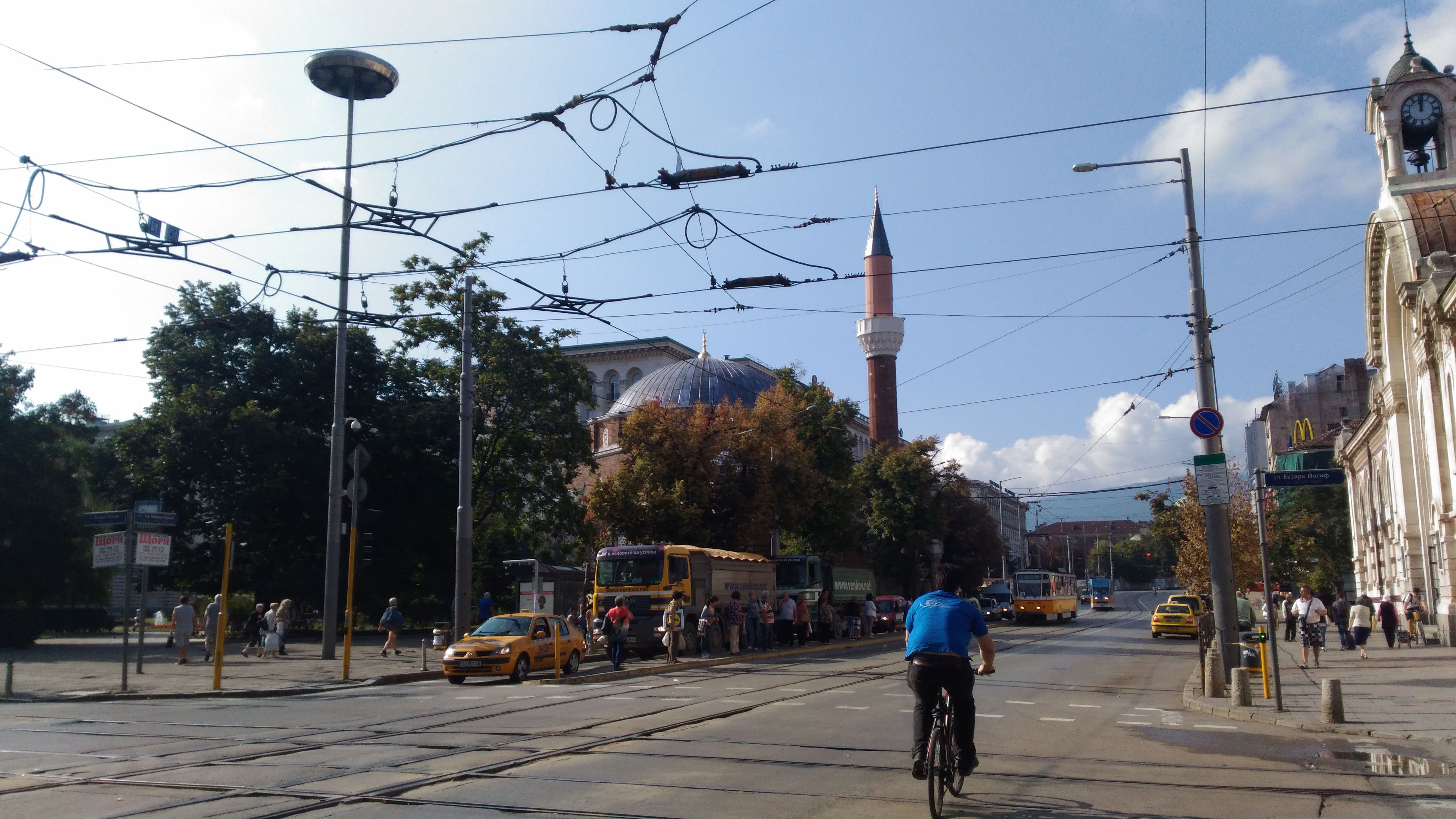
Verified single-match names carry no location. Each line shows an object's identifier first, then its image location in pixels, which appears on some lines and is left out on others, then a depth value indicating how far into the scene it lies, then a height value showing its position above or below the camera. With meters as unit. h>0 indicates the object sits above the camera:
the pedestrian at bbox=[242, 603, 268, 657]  27.42 -1.41
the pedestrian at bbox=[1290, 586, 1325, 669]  22.30 -1.37
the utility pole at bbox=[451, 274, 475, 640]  24.28 +1.89
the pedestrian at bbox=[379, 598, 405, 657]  26.55 -1.34
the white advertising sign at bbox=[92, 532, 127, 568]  18.66 +0.40
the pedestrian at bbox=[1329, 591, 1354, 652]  28.14 -1.64
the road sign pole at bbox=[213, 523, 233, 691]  17.97 -1.02
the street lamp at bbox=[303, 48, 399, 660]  22.22 +9.35
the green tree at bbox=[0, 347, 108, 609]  33.16 +2.18
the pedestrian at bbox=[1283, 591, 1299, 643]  32.69 -2.04
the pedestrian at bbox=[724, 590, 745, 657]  27.94 -1.45
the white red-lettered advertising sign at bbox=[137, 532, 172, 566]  18.70 +0.41
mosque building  72.19 +12.68
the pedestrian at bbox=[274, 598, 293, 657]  26.55 -1.27
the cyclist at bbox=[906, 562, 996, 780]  7.31 -0.67
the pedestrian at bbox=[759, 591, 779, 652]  30.19 -1.70
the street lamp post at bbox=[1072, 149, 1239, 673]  16.14 -0.20
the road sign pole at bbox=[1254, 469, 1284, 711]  13.09 -0.56
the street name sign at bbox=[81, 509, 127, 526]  18.94 +0.97
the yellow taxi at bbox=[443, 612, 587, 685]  19.69 -1.52
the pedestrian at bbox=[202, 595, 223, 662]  24.50 -1.31
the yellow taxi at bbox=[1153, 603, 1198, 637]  38.75 -2.23
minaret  73.44 +15.25
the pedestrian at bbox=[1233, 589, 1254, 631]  23.47 -1.24
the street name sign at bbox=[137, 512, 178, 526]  18.80 +0.95
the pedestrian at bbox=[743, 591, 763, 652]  30.64 -1.65
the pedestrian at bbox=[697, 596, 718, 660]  27.16 -1.52
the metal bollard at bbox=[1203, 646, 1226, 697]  15.64 -1.69
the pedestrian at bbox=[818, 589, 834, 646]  35.44 -1.73
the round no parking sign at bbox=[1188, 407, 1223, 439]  15.63 +1.98
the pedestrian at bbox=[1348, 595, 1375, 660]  24.59 -1.52
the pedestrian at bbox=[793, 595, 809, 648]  33.41 -1.75
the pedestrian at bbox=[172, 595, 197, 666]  25.20 -1.19
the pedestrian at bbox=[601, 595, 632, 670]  22.00 -1.34
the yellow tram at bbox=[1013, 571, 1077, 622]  52.41 -1.74
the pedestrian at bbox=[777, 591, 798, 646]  31.95 -1.53
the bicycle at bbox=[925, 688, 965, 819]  7.00 -1.28
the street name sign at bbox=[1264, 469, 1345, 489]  13.30 +0.98
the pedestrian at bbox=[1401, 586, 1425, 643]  30.09 -1.56
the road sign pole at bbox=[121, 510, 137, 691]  17.81 +0.15
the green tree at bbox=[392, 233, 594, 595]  38.59 +5.92
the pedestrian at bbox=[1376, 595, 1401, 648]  27.72 -1.62
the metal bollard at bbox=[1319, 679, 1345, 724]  12.38 -1.70
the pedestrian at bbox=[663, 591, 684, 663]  23.89 -1.36
